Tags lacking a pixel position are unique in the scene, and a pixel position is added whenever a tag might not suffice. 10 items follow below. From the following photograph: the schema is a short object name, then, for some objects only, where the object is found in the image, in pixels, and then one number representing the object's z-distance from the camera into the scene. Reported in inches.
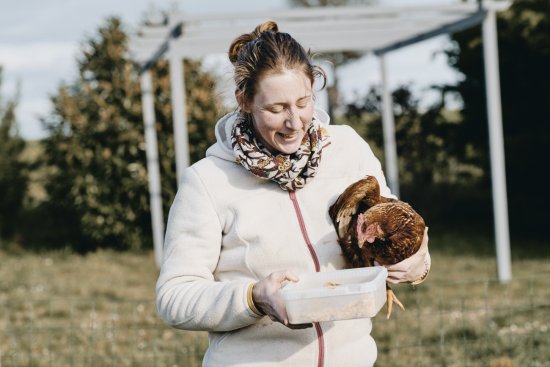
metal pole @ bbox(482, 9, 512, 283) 269.3
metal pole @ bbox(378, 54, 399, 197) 378.6
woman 74.7
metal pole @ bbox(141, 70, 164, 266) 343.0
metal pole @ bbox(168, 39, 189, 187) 269.6
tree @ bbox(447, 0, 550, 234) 375.6
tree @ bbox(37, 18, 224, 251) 388.1
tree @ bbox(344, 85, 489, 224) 423.2
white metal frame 269.6
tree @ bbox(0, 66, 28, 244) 438.0
